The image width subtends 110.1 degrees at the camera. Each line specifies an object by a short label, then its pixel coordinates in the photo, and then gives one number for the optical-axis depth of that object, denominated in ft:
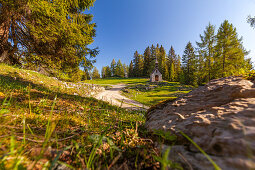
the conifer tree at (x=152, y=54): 164.76
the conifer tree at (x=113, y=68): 223.10
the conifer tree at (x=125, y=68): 254.27
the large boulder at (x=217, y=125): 2.15
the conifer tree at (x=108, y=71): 226.58
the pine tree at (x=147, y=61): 170.91
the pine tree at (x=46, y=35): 16.25
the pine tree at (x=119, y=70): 213.83
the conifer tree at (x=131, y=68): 205.36
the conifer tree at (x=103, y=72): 245.53
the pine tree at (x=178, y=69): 131.13
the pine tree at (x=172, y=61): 129.08
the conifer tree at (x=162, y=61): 141.59
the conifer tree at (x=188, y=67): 109.48
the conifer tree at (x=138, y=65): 182.09
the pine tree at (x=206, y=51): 51.85
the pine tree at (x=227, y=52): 45.78
